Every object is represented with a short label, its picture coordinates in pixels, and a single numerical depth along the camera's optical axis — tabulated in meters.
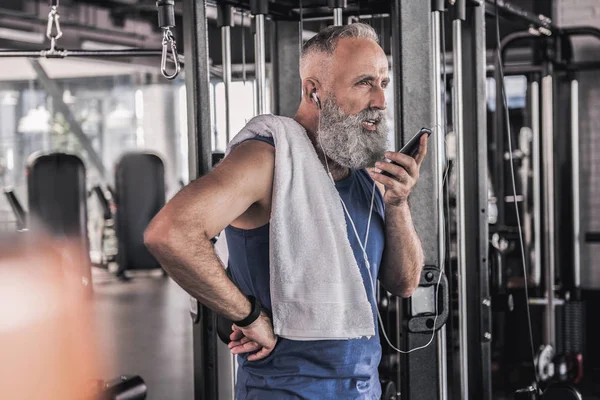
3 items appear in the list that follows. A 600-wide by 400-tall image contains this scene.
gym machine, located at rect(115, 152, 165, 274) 5.09
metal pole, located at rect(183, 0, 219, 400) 2.26
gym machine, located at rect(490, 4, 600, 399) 4.70
